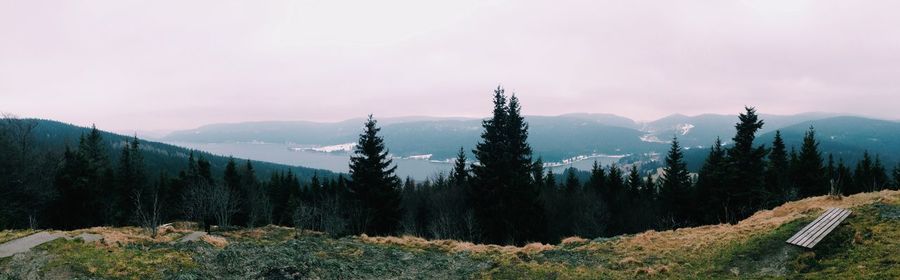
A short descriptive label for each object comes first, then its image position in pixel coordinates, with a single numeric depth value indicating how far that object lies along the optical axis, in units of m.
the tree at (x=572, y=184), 62.82
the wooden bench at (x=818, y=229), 13.28
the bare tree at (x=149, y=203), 53.94
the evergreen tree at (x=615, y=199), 51.03
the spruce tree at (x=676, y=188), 51.09
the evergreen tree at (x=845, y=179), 60.72
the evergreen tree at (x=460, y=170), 53.03
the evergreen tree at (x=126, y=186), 53.31
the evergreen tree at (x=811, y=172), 51.03
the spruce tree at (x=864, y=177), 60.94
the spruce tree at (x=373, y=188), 33.78
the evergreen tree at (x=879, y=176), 62.41
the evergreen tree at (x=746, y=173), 37.47
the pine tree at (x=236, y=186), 57.97
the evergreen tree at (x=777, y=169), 49.03
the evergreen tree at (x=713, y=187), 39.97
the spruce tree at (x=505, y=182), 31.36
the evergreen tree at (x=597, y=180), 62.21
